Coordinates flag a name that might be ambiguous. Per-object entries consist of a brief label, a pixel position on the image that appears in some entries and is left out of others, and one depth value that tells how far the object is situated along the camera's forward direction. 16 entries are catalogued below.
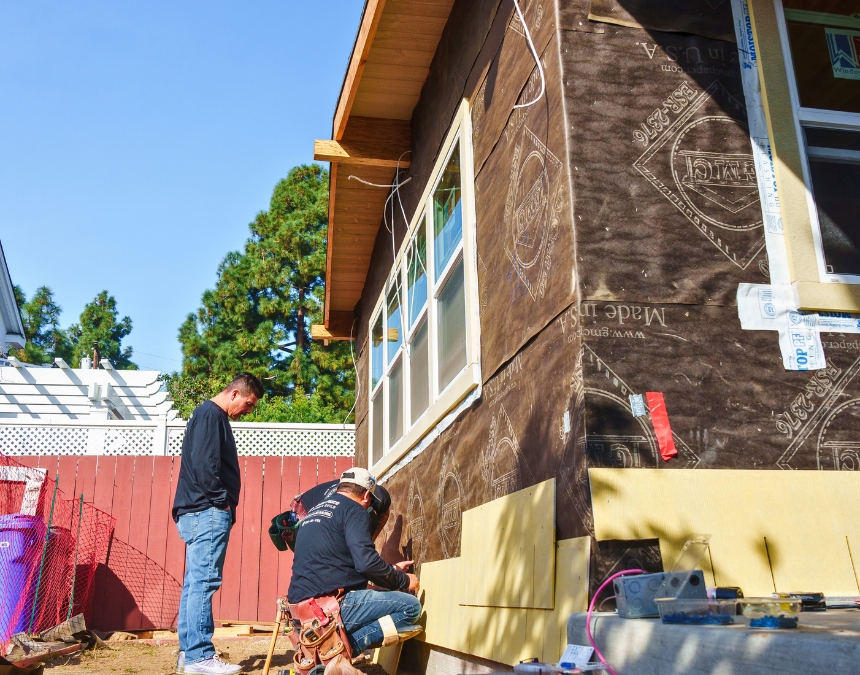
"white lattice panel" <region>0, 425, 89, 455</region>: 10.59
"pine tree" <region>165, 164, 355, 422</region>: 25.36
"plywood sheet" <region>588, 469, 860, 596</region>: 2.52
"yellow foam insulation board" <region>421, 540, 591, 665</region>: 2.57
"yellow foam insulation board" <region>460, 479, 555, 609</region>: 2.85
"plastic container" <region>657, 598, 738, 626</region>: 1.87
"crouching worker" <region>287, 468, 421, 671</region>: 4.18
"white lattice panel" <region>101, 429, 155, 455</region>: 10.49
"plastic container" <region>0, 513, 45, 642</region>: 6.84
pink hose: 2.17
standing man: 4.36
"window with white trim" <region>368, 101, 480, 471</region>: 4.48
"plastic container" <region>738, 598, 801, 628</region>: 1.64
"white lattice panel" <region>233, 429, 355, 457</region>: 11.09
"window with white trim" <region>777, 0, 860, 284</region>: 3.12
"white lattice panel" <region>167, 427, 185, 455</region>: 10.55
